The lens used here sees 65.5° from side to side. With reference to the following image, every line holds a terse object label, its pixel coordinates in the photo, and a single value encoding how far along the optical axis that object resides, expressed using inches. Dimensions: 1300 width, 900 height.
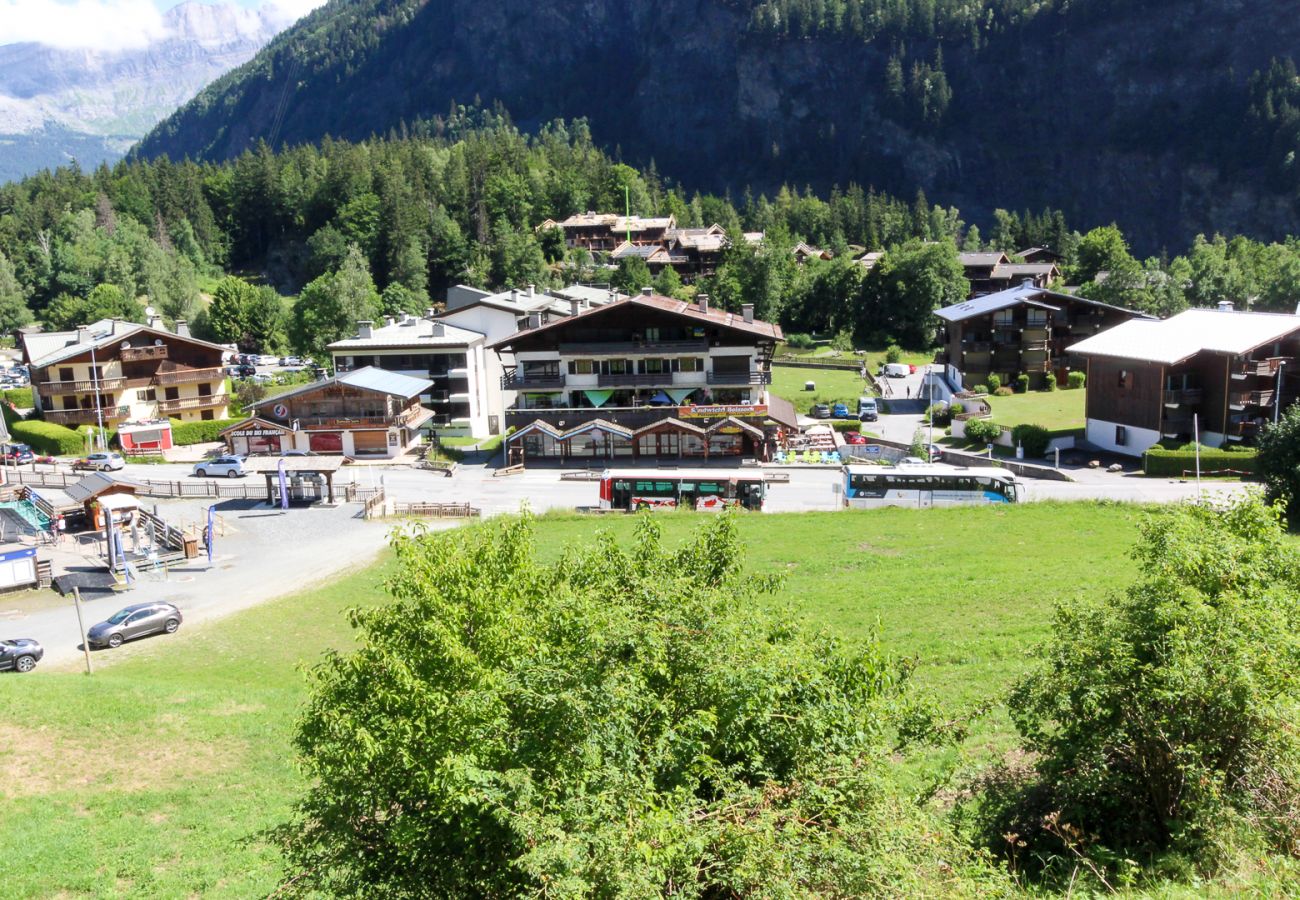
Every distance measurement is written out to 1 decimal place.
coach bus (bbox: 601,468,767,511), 1899.6
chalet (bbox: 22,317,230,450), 2684.5
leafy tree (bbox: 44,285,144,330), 4146.2
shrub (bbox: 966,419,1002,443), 2465.6
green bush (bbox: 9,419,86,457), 2568.9
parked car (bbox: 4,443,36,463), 2487.7
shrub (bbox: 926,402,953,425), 2741.1
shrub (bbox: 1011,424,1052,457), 2367.1
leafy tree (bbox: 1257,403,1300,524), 1585.9
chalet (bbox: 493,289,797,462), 2413.9
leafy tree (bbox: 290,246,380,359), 3676.2
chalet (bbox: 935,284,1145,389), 3235.7
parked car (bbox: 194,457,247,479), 2299.5
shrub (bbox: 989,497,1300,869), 490.3
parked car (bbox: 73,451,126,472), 2378.4
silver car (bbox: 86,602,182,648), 1231.5
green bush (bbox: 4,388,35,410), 3016.7
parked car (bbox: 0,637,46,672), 1125.2
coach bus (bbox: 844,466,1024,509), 1834.4
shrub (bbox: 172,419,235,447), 2714.1
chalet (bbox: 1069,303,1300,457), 2182.6
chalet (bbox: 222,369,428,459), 2502.5
